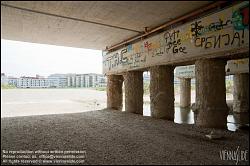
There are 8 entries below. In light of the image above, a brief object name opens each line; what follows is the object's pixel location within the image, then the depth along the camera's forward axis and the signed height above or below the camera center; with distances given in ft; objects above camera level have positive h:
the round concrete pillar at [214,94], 26.84 -1.27
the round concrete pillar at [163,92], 35.19 -1.31
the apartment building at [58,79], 433.40 +10.54
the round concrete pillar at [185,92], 71.82 -2.75
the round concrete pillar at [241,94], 55.34 -2.63
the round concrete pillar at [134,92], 42.98 -1.57
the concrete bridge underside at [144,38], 25.73 +8.87
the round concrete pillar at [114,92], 51.83 -1.88
